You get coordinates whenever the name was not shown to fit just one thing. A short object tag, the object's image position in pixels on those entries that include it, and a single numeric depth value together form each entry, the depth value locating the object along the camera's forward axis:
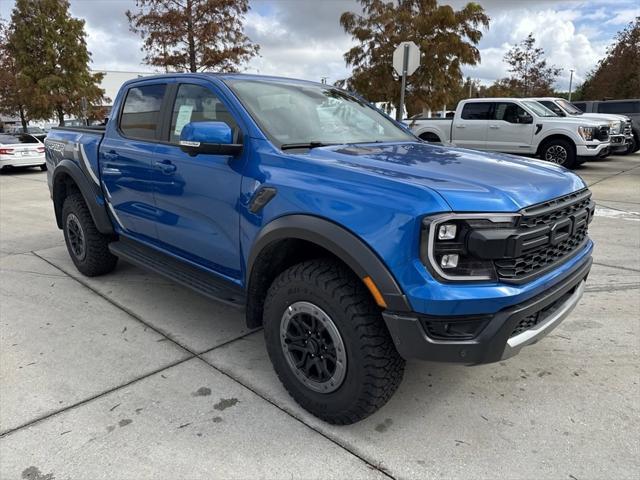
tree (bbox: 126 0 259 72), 15.78
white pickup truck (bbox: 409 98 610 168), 11.62
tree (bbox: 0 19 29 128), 22.92
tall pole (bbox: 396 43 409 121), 8.20
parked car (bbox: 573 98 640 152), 16.69
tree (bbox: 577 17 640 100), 28.95
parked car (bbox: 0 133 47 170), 15.03
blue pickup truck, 2.05
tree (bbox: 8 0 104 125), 20.97
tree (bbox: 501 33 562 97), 34.09
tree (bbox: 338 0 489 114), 13.63
